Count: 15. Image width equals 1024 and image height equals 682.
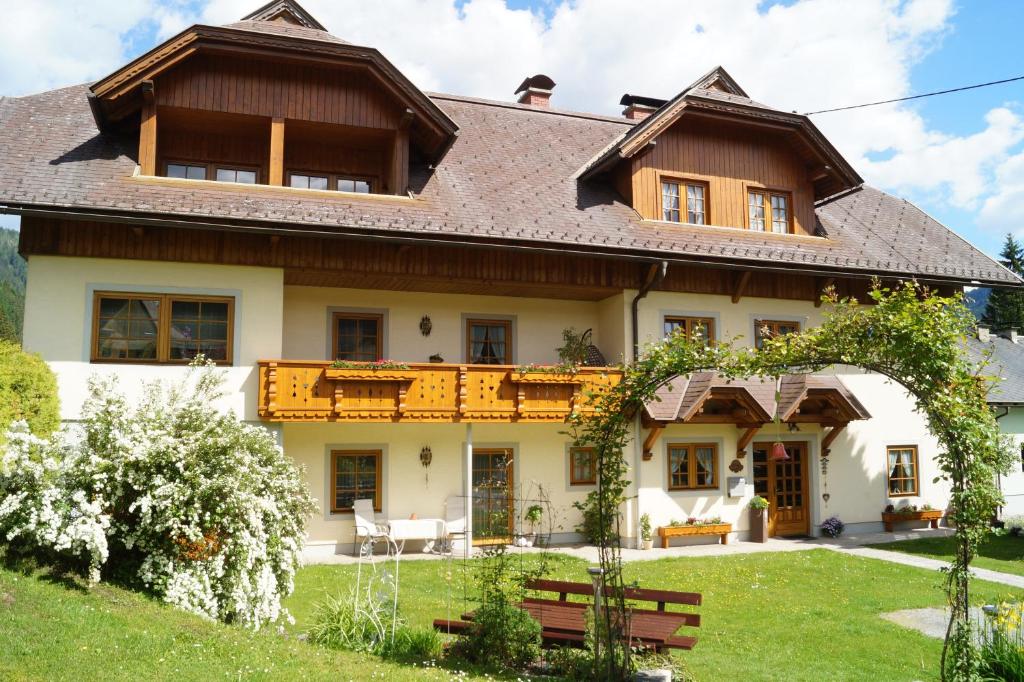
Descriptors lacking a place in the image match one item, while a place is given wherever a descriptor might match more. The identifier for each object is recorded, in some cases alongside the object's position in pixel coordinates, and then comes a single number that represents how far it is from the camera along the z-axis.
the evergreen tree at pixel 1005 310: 49.22
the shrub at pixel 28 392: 9.73
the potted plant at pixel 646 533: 16.41
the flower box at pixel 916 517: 18.92
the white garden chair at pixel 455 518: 15.47
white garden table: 14.81
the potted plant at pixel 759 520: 17.31
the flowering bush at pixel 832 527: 18.16
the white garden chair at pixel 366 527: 14.46
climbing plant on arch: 6.55
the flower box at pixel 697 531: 16.56
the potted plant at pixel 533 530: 16.12
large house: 13.69
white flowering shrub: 7.79
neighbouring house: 22.58
